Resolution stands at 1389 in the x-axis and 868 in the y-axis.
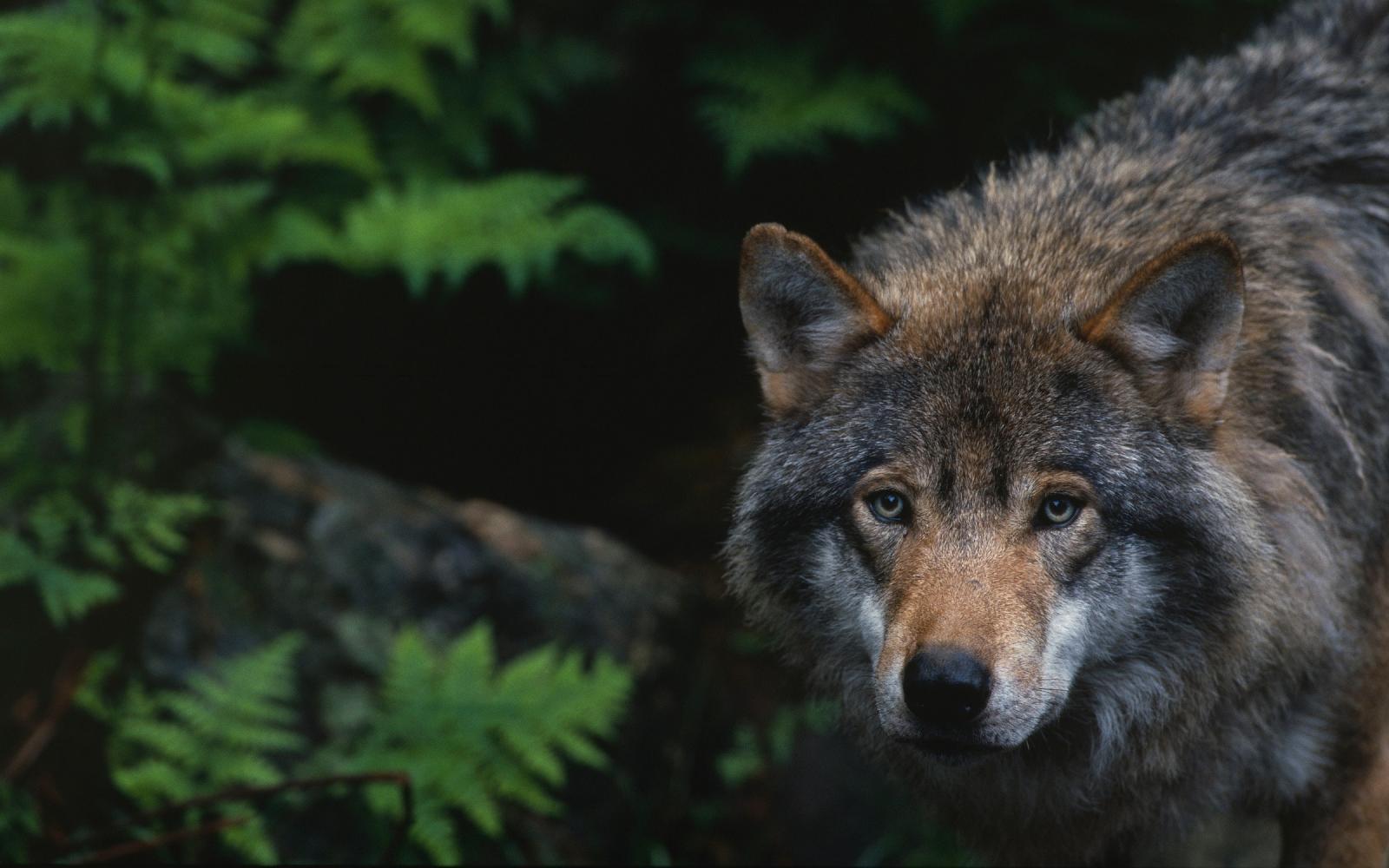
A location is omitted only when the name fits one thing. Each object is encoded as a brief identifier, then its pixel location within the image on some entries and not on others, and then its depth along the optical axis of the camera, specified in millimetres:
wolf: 6734
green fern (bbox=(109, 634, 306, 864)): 9336
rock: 11164
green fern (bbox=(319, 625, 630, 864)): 9508
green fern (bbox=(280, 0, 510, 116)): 12937
